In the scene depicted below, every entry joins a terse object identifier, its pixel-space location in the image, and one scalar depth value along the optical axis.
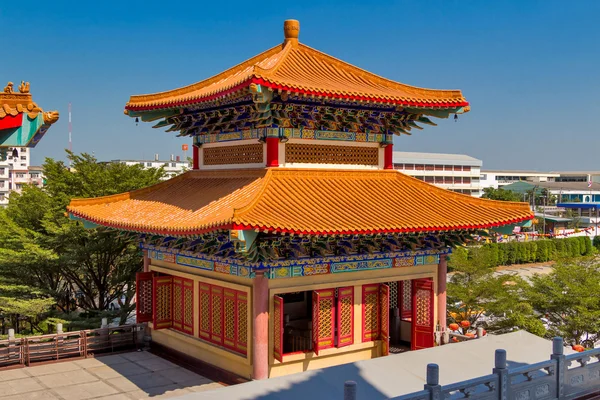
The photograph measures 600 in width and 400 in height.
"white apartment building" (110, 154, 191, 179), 131.48
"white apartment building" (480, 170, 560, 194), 144.00
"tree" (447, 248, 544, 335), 24.59
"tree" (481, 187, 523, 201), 97.31
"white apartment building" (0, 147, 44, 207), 93.50
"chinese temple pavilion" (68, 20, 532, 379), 14.13
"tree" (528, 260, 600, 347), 24.95
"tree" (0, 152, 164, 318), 24.66
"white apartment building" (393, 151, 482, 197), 103.12
